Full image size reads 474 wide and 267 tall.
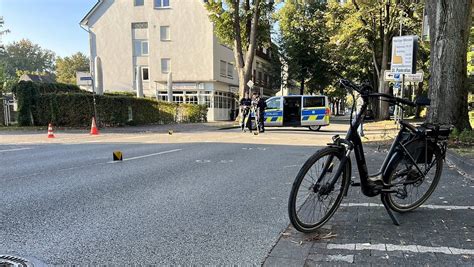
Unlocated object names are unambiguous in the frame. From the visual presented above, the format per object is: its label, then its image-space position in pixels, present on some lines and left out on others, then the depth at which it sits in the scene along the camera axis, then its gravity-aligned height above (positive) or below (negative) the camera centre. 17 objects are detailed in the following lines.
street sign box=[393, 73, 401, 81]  12.80 +0.92
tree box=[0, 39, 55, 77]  82.31 +10.67
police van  22.12 -0.37
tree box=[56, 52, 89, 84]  78.00 +8.18
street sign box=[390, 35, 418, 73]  11.98 +1.56
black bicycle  3.67 -0.69
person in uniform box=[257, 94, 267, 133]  18.72 -0.26
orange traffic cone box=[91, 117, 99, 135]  17.42 -1.02
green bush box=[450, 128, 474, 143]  9.50 -0.78
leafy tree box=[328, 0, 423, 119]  26.88 +5.75
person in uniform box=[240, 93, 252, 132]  19.18 -0.27
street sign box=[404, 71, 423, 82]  15.60 +1.11
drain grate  3.10 -1.23
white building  37.91 +5.68
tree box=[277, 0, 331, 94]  45.53 +6.65
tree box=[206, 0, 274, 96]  27.95 +5.97
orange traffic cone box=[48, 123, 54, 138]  15.69 -1.03
